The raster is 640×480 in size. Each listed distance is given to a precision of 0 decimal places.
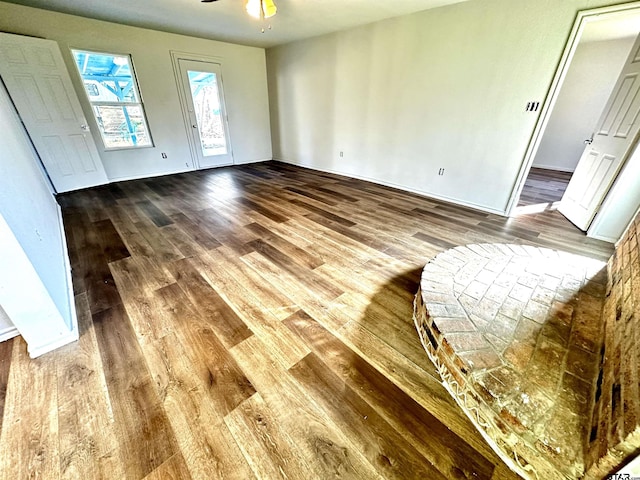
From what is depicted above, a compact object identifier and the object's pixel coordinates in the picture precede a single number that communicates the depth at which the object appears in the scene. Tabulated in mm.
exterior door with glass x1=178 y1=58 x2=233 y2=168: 4859
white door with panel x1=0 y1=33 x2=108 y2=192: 3270
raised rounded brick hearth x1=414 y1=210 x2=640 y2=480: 872
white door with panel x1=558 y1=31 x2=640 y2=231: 2535
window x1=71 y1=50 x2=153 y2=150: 3959
